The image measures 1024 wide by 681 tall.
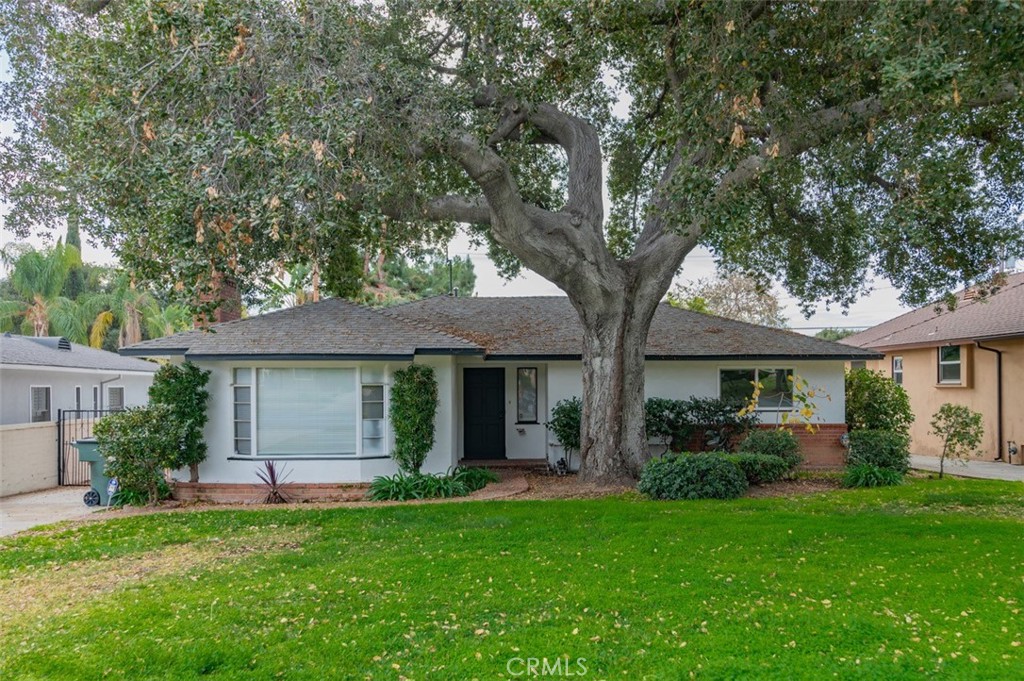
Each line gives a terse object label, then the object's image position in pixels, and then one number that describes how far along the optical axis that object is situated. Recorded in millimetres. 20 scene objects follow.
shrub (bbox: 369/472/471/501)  11273
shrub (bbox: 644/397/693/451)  13969
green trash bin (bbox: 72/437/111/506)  11102
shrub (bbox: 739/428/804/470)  13016
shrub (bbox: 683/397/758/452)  14180
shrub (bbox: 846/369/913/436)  14625
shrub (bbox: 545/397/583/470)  13773
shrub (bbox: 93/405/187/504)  10773
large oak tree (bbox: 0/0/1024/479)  7047
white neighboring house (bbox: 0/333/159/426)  13789
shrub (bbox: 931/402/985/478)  12142
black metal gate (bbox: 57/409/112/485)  13820
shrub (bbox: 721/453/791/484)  11641
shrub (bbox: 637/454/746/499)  10672
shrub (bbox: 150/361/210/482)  11289
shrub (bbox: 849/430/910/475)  12969
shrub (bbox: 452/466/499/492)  11961
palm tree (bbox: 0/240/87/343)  29500
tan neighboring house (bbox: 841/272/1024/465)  15836
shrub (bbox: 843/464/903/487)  12047
